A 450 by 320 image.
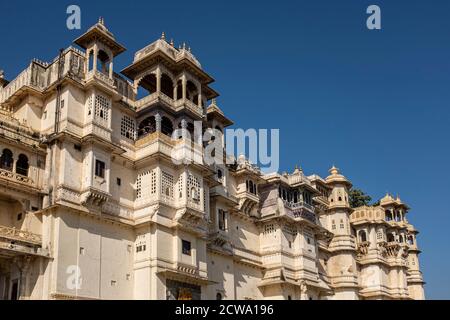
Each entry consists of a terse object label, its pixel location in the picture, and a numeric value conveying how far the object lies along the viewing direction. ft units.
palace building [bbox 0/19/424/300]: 101.81
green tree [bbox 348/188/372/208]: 258.78
